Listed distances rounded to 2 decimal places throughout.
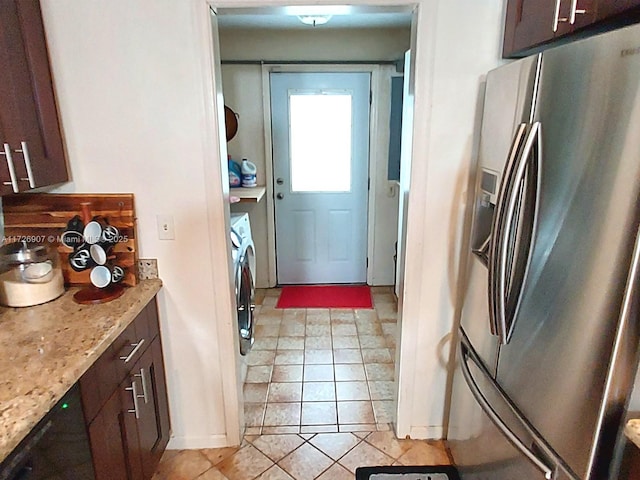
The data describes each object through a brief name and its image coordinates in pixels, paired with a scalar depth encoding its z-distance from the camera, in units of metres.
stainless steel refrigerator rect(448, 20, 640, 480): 0.90
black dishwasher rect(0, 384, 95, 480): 0.96
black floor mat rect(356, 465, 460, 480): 1.89
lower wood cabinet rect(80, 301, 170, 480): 1.32
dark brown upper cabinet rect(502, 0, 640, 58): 1.03
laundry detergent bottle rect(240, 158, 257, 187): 3.68
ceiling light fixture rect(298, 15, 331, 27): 2.94
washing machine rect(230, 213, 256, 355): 2.63
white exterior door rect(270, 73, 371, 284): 3.70
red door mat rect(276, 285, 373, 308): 3.72
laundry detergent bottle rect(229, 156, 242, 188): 3.63
